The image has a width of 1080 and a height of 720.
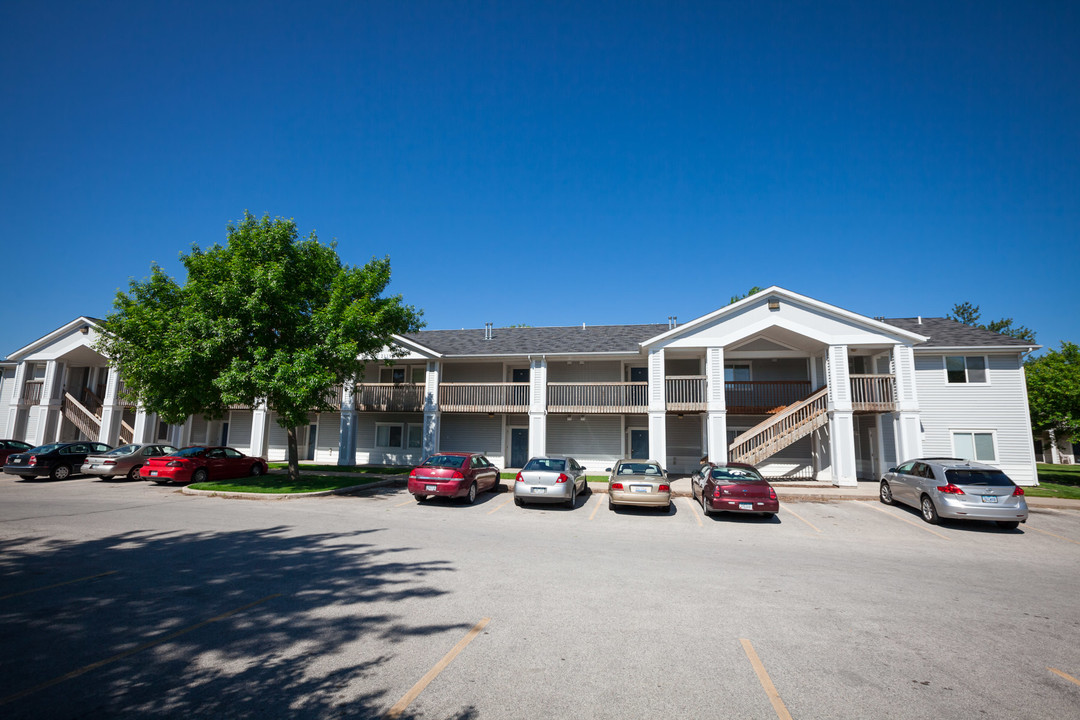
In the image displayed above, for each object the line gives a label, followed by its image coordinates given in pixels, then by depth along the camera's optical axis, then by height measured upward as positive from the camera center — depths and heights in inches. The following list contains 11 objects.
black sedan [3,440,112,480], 746.8 -46.0
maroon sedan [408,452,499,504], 574.6 -47.3
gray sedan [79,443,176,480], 763.4 -46.7
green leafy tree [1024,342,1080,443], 913.5 +98.5
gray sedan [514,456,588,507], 560.7 -52.0
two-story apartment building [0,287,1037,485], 807.7 +72.3
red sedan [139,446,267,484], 720.3 -50.2
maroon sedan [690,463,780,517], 504.7 -53.6
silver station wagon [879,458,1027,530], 476.1 -48.1
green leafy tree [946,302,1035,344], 2058.8 +512.9
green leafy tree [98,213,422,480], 660.1 +143.7
